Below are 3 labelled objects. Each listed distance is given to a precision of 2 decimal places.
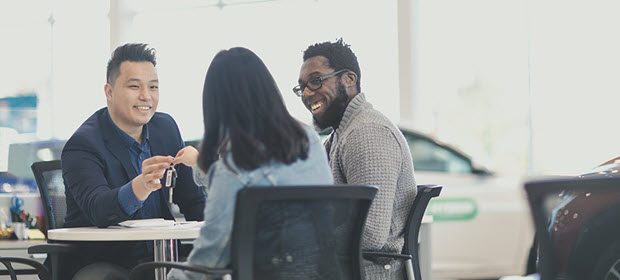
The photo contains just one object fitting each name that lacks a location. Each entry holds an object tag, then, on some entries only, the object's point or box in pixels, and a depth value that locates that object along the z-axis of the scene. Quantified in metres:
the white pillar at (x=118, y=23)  8.65
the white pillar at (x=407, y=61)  7.84
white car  6.01
